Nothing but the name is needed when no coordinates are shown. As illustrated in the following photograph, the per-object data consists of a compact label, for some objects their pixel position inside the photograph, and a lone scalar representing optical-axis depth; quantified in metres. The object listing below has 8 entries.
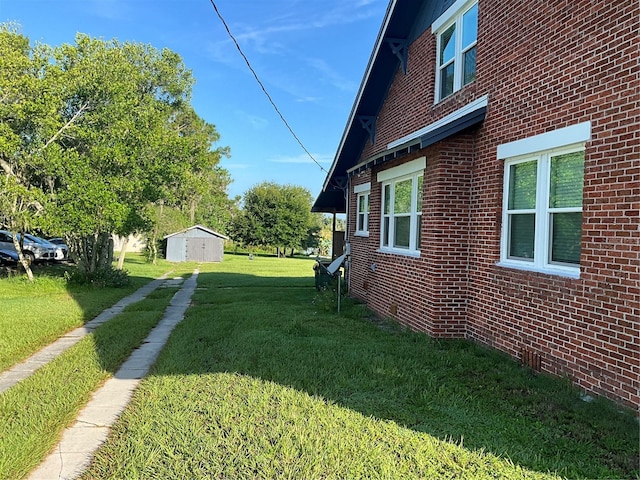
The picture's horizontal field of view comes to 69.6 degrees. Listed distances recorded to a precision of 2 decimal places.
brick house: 4.43
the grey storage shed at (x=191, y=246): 36.78
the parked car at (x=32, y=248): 23.17
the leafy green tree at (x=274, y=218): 48.28
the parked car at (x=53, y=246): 25.56
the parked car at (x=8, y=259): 22.00
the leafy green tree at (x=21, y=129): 13.23
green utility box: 13.34
